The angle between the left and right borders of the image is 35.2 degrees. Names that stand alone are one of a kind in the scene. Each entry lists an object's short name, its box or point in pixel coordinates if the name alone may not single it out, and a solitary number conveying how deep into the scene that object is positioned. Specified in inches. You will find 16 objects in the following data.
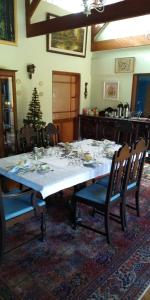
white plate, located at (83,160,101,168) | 100.4
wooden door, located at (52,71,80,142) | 227.3
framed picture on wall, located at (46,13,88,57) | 202.7
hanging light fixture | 99.3
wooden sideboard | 163.6
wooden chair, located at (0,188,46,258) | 76.9
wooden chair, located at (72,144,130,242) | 88.0
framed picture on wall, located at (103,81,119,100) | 227.1
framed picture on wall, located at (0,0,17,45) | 168.7
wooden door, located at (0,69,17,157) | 160.9
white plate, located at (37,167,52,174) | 91.1
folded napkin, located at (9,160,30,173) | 91.8
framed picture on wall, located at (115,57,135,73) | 210.1
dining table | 85.0
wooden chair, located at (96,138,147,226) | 96.0
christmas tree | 182.1
